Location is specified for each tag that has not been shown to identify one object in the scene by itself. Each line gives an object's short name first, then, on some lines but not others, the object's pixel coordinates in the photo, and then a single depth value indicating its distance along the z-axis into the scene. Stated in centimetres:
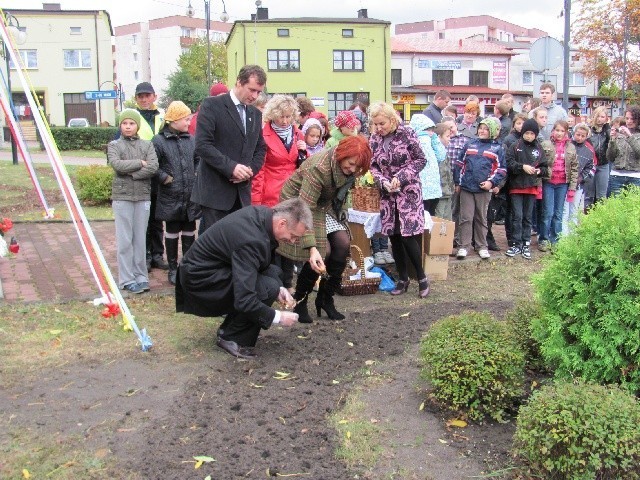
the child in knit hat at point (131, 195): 681
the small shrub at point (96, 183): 1341
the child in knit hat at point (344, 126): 770
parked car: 4830
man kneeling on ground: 477
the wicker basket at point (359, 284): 697
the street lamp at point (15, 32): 1230
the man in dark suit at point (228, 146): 598
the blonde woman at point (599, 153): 1083
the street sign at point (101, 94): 2586
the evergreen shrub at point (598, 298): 343
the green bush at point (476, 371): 390
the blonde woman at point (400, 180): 676
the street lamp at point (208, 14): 2766
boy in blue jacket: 860
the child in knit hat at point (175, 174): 713
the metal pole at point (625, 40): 3192
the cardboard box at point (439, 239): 754
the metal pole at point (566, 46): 1334
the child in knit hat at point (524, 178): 880
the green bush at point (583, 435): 299
